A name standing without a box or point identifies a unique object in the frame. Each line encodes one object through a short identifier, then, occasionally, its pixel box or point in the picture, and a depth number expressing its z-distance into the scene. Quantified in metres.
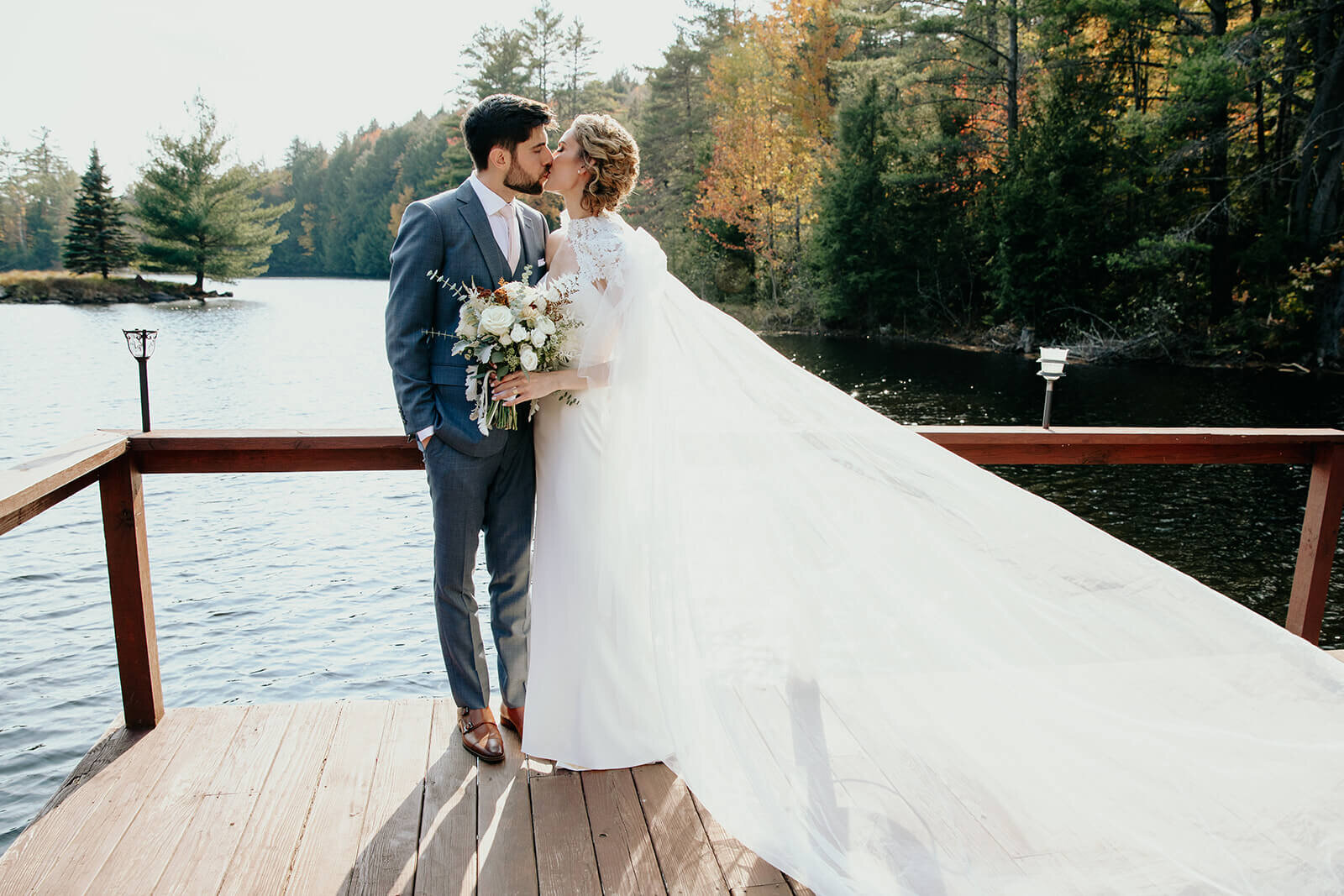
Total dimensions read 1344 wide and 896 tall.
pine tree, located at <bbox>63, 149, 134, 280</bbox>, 38.44
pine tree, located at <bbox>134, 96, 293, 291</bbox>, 39.06
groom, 2.42
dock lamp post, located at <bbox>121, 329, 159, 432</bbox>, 2.79
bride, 1.95
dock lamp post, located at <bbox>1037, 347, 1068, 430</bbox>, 3.47
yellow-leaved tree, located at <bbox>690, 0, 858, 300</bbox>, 26.58
